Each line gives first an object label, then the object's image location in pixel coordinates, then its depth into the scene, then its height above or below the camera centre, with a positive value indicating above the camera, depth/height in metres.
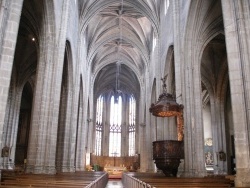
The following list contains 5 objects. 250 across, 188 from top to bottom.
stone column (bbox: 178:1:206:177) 12.12 +2.48
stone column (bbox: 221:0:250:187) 7.15 +2.25
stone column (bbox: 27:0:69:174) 11.62 +2.40
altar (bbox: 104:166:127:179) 31.76 -2.12
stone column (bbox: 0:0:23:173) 7.15 +2.86
